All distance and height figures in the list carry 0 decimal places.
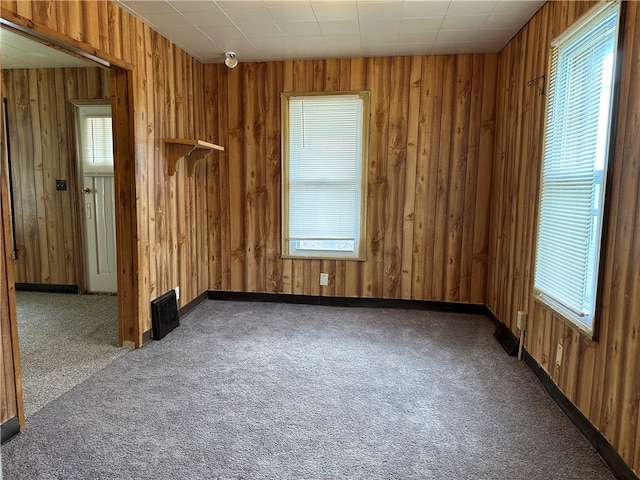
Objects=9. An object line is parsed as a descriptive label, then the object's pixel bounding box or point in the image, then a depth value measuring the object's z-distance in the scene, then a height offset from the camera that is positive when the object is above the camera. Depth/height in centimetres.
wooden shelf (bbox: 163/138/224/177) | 332 +36
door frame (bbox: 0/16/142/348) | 290 -7
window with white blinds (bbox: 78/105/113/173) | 440 +57
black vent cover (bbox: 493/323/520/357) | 295 -109
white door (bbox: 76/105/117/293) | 442 -5
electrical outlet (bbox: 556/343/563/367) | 231 -90
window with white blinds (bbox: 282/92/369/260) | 398 +20
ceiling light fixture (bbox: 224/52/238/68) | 368 +119
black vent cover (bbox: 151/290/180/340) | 323 -100
